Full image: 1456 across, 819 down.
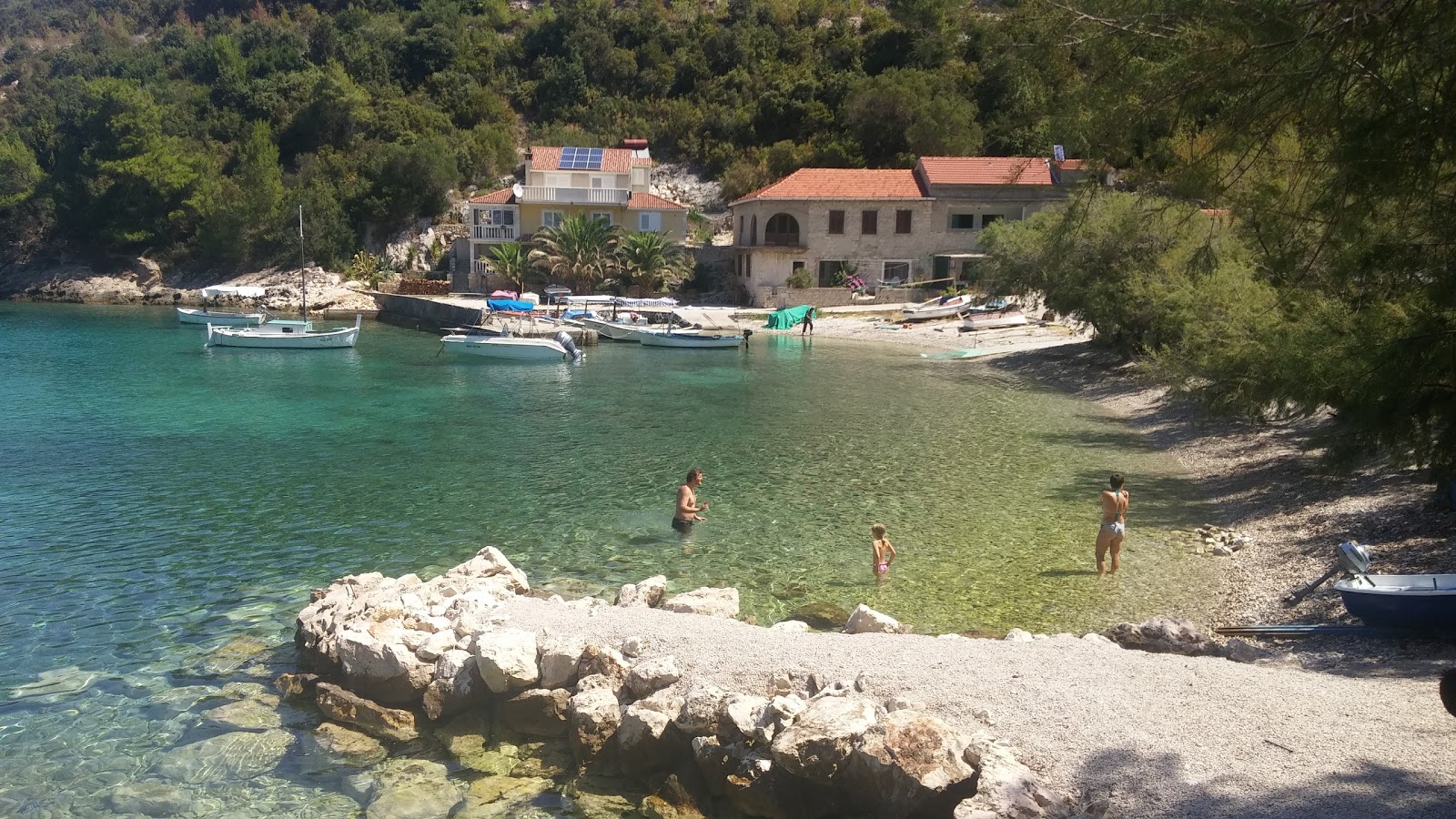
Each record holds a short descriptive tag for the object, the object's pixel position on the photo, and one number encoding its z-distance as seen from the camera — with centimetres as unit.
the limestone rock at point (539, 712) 871
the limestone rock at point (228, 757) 812
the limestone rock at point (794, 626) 1026
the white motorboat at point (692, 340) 4038
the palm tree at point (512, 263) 5519
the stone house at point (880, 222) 5300
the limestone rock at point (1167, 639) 984
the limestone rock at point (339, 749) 832
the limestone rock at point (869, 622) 1028
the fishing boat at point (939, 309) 4653
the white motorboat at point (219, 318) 4509
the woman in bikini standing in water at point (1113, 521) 1284
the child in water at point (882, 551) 1279
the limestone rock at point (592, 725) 828
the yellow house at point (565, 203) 5878
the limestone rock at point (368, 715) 883
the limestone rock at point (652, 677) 855
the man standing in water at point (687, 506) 1504
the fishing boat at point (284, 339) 4056
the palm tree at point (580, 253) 5469
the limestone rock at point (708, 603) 1095
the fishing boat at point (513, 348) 3750
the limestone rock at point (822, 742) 715
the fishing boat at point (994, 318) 4266
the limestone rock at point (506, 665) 882
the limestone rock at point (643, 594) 1129
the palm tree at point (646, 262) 5412
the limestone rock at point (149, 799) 767
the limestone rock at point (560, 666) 895
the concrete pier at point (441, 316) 4297
